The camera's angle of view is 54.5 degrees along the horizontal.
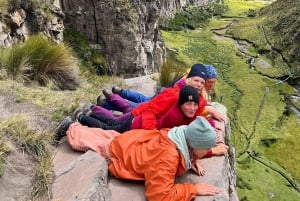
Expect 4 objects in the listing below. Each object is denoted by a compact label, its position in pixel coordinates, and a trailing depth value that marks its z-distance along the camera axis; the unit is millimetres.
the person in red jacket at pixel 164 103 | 4227
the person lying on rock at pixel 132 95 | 4886
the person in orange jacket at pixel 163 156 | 3402
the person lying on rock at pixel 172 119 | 3915
